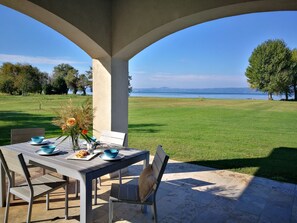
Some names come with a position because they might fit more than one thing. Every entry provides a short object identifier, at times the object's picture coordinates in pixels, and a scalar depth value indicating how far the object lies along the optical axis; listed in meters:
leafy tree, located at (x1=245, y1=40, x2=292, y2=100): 23.06
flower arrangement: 2.40
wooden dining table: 1.87
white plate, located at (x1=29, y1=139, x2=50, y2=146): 2.72
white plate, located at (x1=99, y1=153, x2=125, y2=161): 2.20
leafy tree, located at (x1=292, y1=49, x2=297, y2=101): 22.58
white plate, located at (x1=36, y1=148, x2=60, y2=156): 2.31
